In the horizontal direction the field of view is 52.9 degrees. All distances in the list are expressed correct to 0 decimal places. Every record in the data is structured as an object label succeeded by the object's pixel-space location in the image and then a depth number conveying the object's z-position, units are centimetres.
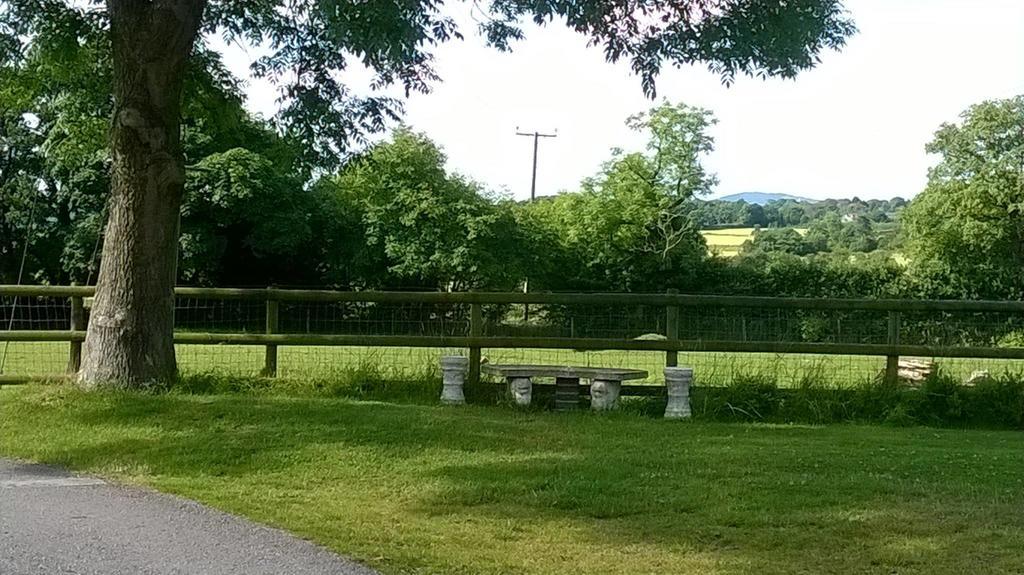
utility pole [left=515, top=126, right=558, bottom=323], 5225
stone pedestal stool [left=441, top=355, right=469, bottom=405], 1070
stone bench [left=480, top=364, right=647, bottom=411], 1051
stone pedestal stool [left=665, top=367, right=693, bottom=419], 1041
